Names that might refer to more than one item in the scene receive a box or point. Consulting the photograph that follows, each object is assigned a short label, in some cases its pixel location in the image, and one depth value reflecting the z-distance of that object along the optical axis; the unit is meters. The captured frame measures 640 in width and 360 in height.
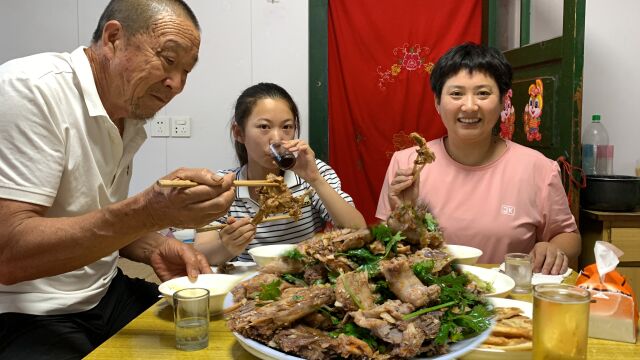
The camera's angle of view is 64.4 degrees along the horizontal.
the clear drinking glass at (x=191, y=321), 1.10
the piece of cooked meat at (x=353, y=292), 1.00
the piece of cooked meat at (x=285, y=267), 1.22
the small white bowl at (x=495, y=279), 1.32
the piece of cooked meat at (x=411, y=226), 1.19
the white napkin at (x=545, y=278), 1.53
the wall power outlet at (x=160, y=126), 3.66
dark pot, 2.82
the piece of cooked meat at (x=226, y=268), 1.60
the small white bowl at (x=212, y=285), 1.26
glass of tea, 0.96
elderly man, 1.26
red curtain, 3.56
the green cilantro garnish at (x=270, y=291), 1.10
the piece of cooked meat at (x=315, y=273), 1.16
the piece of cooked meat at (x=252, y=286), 1.17
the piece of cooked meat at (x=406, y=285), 1.01
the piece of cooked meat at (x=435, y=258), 1.13
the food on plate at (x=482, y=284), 1.26
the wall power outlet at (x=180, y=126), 3.65
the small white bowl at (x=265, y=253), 1.52
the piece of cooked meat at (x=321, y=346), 0.91
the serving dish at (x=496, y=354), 0.97
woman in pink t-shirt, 2.19
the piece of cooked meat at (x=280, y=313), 0.98
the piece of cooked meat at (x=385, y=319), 0.93
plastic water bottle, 3.36
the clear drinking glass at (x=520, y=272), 1.45
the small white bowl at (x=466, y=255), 1.58
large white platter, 0.92
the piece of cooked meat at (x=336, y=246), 1.13
